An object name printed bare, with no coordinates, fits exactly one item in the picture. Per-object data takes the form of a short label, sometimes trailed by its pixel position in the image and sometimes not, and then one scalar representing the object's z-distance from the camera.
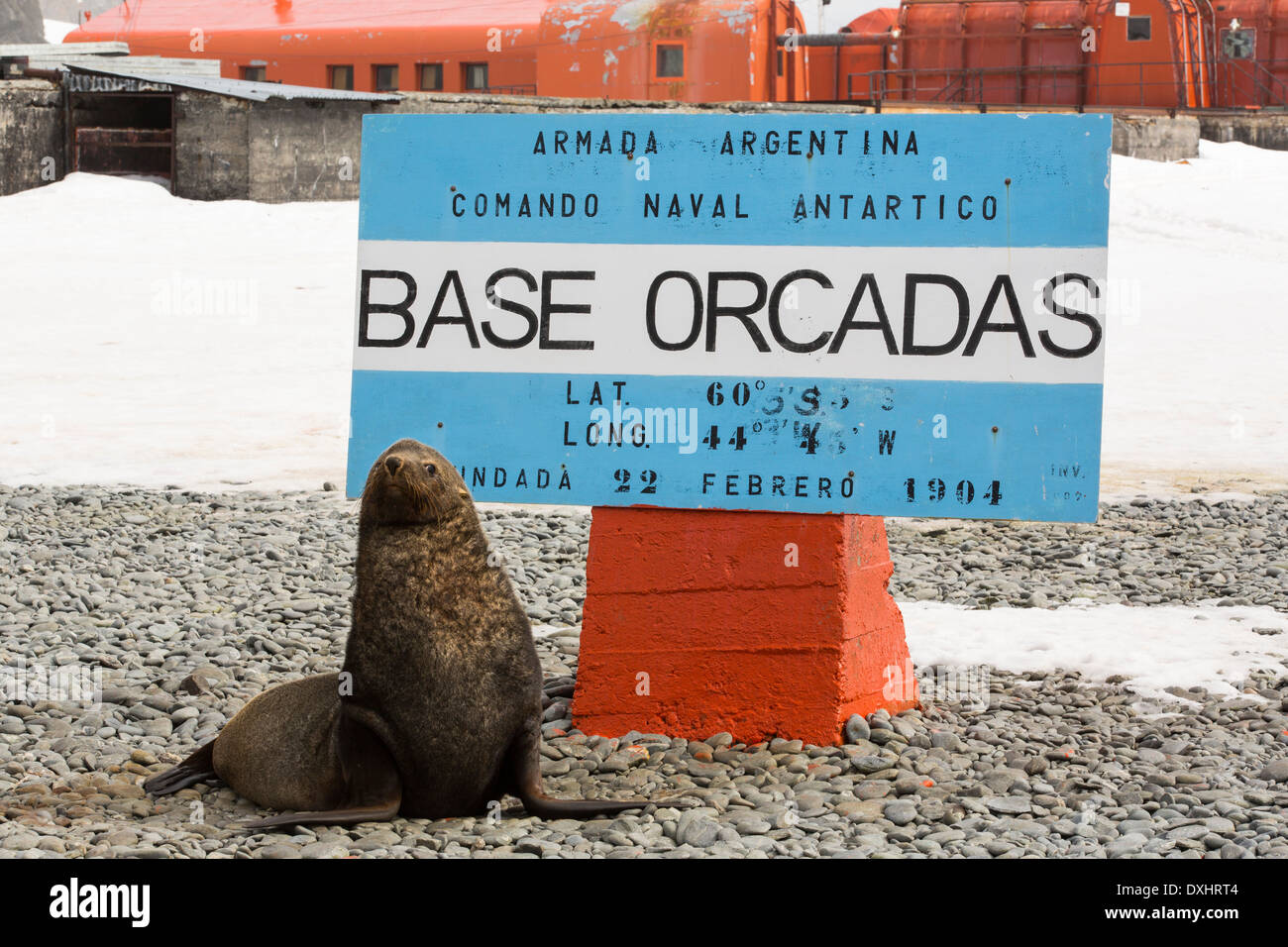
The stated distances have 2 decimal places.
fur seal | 4.23
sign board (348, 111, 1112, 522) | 5.02
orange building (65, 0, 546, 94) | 34.59
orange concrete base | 5.05
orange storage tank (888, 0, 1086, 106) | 33.00
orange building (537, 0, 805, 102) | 31.03
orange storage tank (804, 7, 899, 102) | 35.44
